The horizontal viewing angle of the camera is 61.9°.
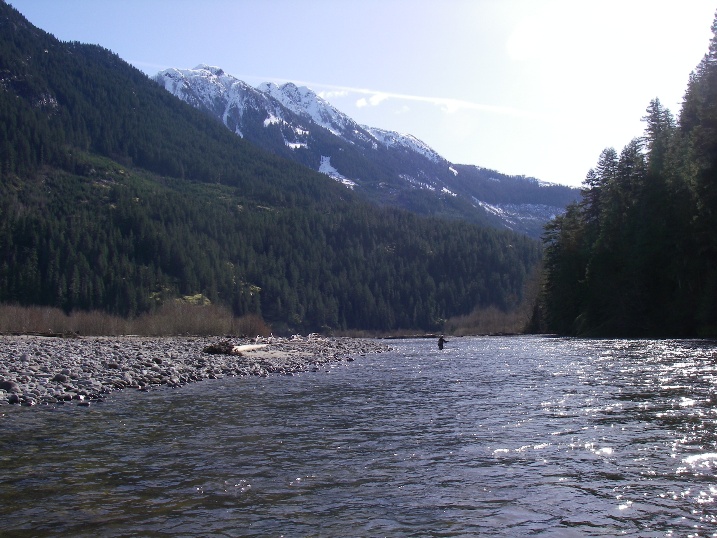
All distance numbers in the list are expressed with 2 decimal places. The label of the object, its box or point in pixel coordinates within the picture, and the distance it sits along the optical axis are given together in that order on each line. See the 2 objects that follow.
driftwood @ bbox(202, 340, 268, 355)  39.72
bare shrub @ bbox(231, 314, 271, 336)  89.02
